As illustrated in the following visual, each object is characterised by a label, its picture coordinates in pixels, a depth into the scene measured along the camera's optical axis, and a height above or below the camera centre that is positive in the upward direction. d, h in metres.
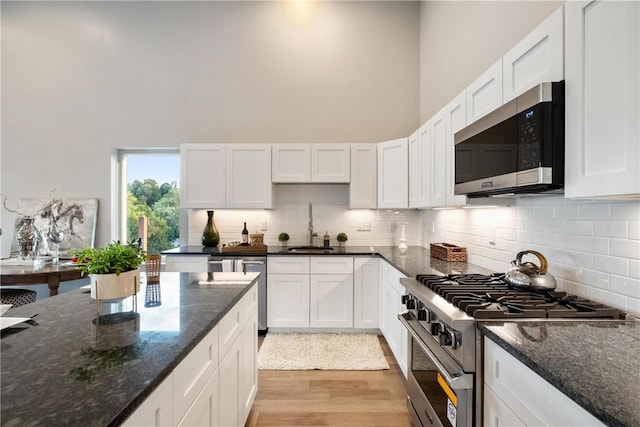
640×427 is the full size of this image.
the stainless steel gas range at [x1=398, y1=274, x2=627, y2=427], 1.28 -0.52
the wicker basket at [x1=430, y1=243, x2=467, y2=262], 2.82 -0.35
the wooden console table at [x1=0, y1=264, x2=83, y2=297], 2.83 -0.57
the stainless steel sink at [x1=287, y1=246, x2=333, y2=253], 3.78 -0.43
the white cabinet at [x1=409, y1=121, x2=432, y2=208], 2.81 +0.43
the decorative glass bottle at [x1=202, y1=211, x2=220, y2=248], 3.96 -0.28
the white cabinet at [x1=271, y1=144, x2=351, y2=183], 3.81 +0.60
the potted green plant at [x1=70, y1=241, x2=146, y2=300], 1.29 -0.24
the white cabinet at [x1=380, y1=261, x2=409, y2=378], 2.53 -0.91
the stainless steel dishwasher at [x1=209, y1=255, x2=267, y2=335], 3.49 -0.60
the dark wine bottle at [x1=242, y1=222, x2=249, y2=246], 3.90 -0.28
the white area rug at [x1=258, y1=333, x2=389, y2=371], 2.82 -1.33
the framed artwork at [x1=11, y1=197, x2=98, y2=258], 4.07 -0.08
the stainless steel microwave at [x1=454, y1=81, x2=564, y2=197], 1.27 +0.31
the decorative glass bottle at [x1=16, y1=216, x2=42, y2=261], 3.33 -0.29
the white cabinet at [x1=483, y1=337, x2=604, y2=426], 0.83 -0.55
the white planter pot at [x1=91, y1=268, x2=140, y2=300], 1.29 -0.30
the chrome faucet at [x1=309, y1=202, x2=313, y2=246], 4.06 -0.16
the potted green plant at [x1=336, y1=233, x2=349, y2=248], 4.09 -0.31
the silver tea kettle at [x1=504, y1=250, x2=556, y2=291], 1.57 -0.31
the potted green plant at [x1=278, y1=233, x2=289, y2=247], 4.04 -0.30
